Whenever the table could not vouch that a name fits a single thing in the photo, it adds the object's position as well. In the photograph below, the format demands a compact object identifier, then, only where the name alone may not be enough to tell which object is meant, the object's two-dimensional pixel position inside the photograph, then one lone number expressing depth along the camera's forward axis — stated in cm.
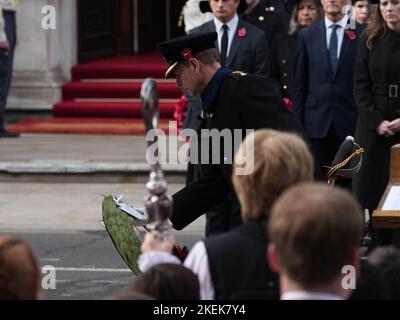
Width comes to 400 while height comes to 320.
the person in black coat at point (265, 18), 1255
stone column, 1565
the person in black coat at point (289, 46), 1161
